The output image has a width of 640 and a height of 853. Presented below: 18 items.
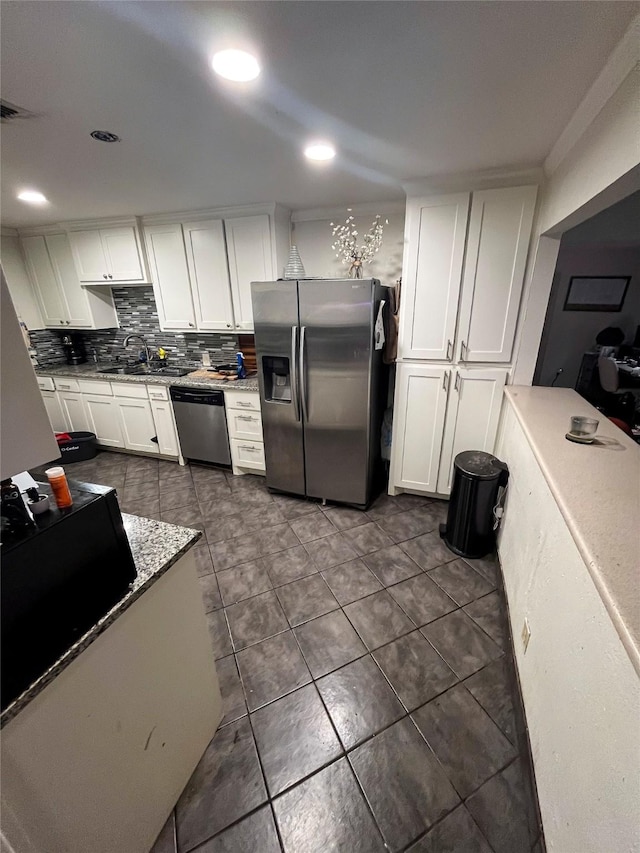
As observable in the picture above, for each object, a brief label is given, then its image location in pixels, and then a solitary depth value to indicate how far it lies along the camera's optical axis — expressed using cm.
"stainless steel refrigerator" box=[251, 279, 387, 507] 222
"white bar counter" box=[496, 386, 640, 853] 69
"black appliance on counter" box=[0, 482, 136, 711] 63
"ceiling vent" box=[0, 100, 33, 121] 132
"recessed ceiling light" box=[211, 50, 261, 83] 106
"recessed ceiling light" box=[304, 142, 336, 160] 166
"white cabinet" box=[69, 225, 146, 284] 315
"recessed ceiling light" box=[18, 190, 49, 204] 237
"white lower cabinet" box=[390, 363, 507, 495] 240
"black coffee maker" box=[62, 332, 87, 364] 398
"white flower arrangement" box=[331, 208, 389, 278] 236
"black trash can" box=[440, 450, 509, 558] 203
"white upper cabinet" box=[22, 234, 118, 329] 342
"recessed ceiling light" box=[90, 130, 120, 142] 154
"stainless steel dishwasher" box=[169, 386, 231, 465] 305
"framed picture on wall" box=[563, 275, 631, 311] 434
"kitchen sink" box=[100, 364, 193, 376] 344
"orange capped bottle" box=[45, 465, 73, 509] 75
